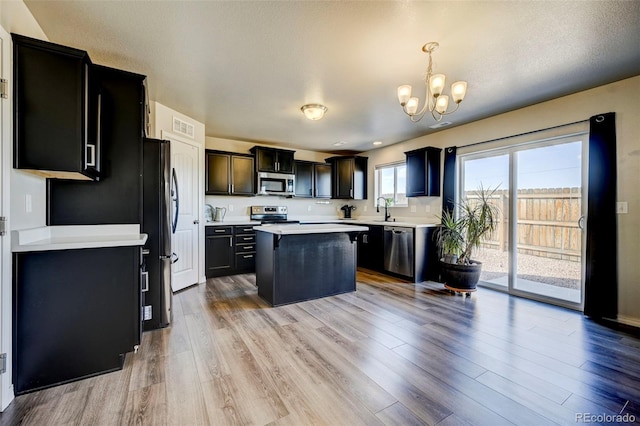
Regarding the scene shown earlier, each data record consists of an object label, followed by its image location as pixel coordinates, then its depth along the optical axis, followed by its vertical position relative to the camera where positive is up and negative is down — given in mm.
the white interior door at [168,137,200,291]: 3766 -62
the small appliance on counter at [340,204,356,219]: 6605 +89
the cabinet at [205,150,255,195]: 4785 +706
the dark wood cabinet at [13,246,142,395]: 1659 -676
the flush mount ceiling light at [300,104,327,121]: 3430 +1298
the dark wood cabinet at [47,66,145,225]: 2074 +339
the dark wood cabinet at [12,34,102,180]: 1622 +647
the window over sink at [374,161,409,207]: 5406 +641
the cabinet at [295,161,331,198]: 5875 +738
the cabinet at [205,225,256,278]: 4469 -648
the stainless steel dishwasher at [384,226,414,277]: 4328 -619
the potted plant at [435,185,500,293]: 3527 -365
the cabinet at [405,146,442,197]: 4559 +709
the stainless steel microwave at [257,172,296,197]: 5297 +575
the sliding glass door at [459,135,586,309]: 3168 -84
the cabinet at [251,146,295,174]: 5230 +1051
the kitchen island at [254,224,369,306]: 3188 -621
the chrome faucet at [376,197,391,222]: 5492 -3
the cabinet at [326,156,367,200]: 6117 +807
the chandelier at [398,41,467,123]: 2205 +1052
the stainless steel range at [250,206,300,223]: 5421 -37
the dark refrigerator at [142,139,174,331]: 2492 -189
